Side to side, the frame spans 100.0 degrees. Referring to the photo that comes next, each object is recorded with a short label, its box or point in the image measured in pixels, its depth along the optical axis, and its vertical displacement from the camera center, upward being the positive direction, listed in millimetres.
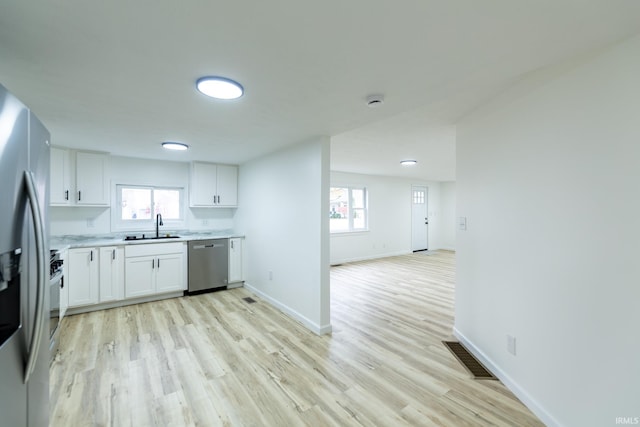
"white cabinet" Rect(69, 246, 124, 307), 3436 -821
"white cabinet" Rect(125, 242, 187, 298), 3852 -827
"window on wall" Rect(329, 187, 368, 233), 6961 +128
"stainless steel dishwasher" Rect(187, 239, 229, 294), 4324 -842
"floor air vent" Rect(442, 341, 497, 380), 2199 -1322
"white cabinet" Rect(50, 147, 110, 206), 3637 +506
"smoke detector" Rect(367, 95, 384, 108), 1989 +865
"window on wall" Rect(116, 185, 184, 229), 4391 +134
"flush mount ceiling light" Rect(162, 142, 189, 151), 3452 +896
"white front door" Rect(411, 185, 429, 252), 8500 -188
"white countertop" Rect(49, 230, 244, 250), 3577 -392
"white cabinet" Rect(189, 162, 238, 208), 4684 +511
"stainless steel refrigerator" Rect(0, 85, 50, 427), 941 -195
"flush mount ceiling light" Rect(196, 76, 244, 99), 1738 +858
